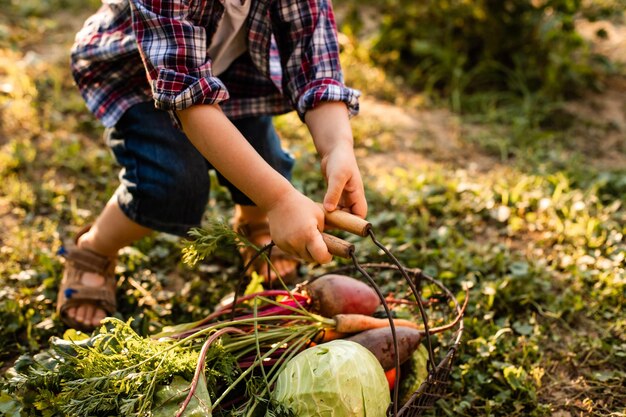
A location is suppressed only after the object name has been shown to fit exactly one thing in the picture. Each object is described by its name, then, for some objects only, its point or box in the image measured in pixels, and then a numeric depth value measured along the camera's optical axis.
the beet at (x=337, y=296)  2.03
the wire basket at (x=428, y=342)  1.58
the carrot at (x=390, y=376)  1.89
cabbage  1.56
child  1.71
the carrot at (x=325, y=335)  1.91
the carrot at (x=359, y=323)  1.89
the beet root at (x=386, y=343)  1.87
